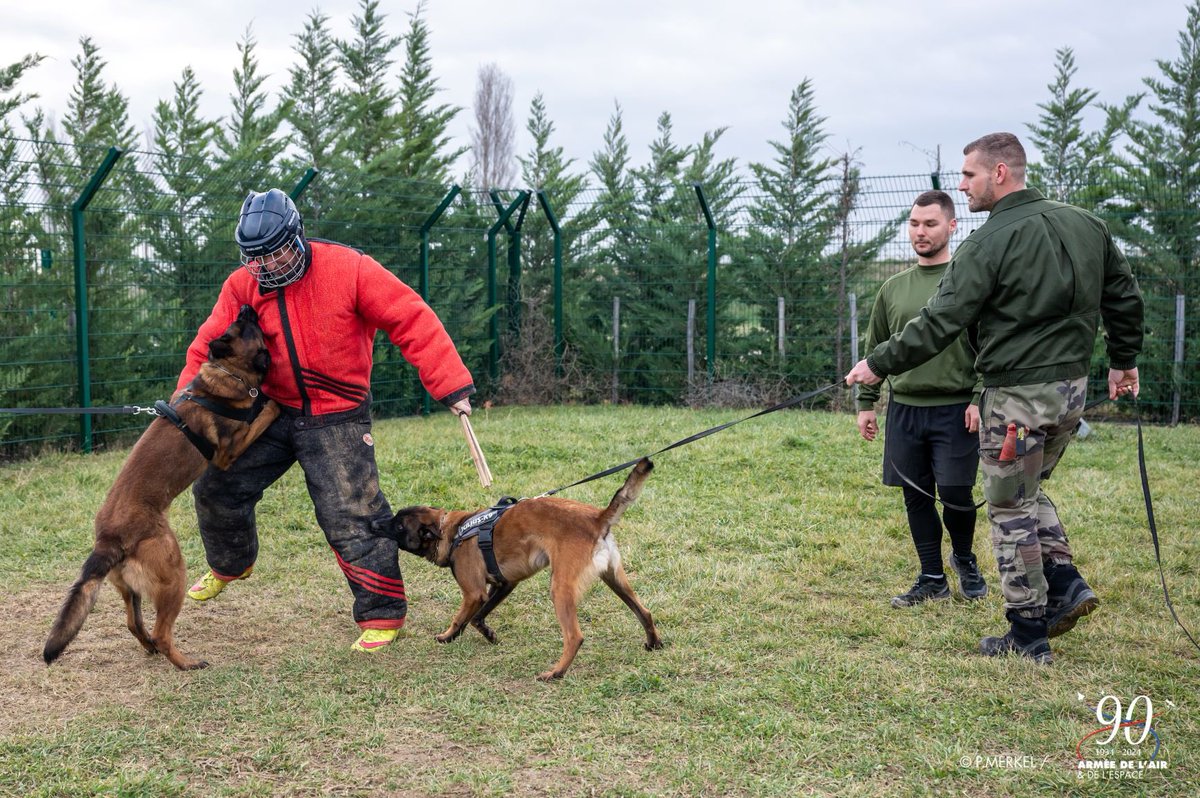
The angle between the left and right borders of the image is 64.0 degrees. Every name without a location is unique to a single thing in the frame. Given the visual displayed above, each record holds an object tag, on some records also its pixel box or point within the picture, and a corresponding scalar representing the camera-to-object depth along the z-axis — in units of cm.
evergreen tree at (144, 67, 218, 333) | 979
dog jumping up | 399
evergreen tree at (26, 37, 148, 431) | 905
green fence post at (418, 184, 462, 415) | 1188
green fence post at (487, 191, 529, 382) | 1263
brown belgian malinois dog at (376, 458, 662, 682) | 417
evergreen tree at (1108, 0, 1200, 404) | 1134
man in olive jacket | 392
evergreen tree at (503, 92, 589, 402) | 1310
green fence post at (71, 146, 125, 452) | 873
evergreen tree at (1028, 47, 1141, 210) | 1179
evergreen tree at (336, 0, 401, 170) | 1394
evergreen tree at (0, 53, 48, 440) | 861
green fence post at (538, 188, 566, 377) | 1321
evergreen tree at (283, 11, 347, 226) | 1323
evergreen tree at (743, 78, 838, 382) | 1259
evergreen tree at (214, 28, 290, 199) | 1049
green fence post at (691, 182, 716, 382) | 1253
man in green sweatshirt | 488
